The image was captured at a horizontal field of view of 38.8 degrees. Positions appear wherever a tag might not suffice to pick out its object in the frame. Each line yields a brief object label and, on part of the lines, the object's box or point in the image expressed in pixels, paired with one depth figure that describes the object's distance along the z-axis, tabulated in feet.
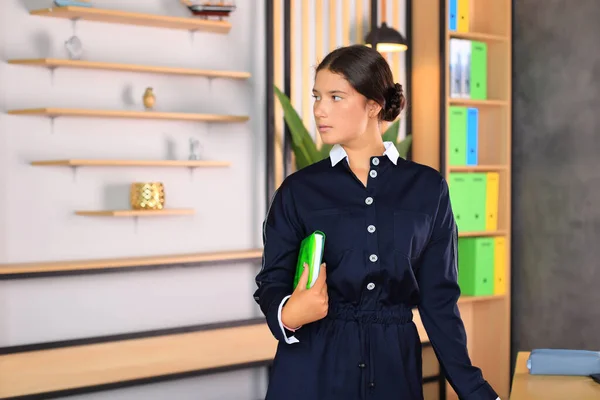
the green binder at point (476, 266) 14.69
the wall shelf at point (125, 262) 11.15
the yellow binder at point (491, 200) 14.97
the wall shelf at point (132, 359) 10.98
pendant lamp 14.10
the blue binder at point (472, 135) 14.75
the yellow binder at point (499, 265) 14.98
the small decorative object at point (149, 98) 12.37
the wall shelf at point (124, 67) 11.49
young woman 5.24
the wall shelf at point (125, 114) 11.45
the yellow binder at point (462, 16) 14.70
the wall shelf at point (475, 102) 14.54
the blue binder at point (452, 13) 14.58
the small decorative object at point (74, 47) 11.73
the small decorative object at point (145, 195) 12.22
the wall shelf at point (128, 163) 11.56
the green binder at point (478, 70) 14.87
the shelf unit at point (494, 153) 15.02
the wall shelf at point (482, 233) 14.69
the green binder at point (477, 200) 14.71
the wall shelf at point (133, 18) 11.67
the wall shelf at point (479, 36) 14.58
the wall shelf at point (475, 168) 14.57
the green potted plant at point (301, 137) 13.30
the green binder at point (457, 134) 14.51
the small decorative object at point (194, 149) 12.87
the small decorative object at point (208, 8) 12.79
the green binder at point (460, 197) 14.48
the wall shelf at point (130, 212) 11.94
